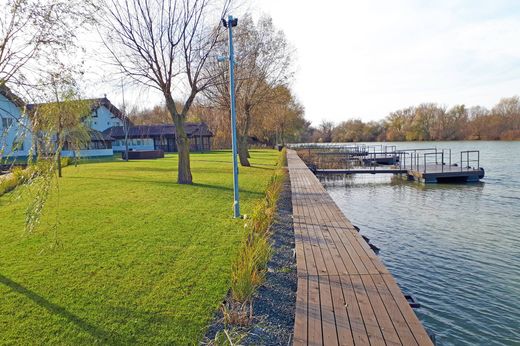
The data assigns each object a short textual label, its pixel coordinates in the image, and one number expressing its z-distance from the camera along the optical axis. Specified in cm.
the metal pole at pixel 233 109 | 783
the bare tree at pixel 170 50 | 1290
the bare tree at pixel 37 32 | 481
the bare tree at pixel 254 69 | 1994
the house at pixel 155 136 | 4367
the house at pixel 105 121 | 3848
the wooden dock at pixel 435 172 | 2184
